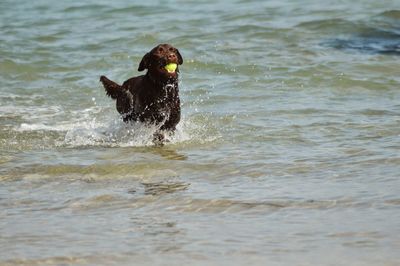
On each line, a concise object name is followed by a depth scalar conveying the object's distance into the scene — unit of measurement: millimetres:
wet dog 17937
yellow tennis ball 17891
